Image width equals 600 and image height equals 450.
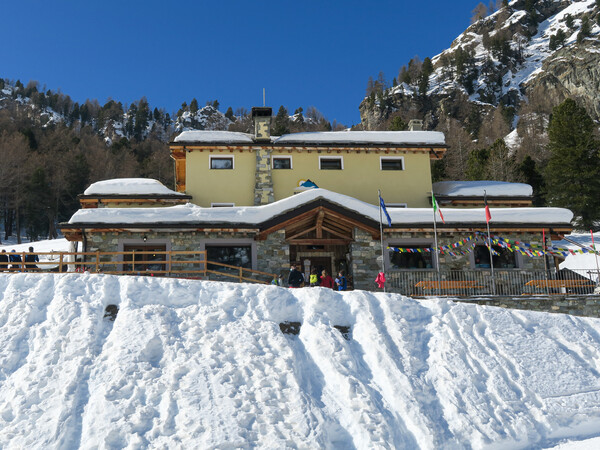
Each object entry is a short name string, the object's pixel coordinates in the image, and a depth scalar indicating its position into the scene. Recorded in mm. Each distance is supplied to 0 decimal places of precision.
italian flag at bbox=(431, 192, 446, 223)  17062
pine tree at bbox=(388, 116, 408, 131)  49497
